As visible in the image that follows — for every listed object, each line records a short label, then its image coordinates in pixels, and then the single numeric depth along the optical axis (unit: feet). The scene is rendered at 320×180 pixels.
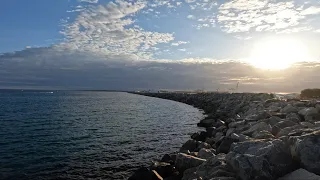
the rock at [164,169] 31.83
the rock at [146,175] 29.23
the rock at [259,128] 35.32
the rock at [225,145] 31.90
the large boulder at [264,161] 19.02
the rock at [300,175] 17.33
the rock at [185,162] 30.34
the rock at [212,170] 21.82
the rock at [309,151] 18.26
